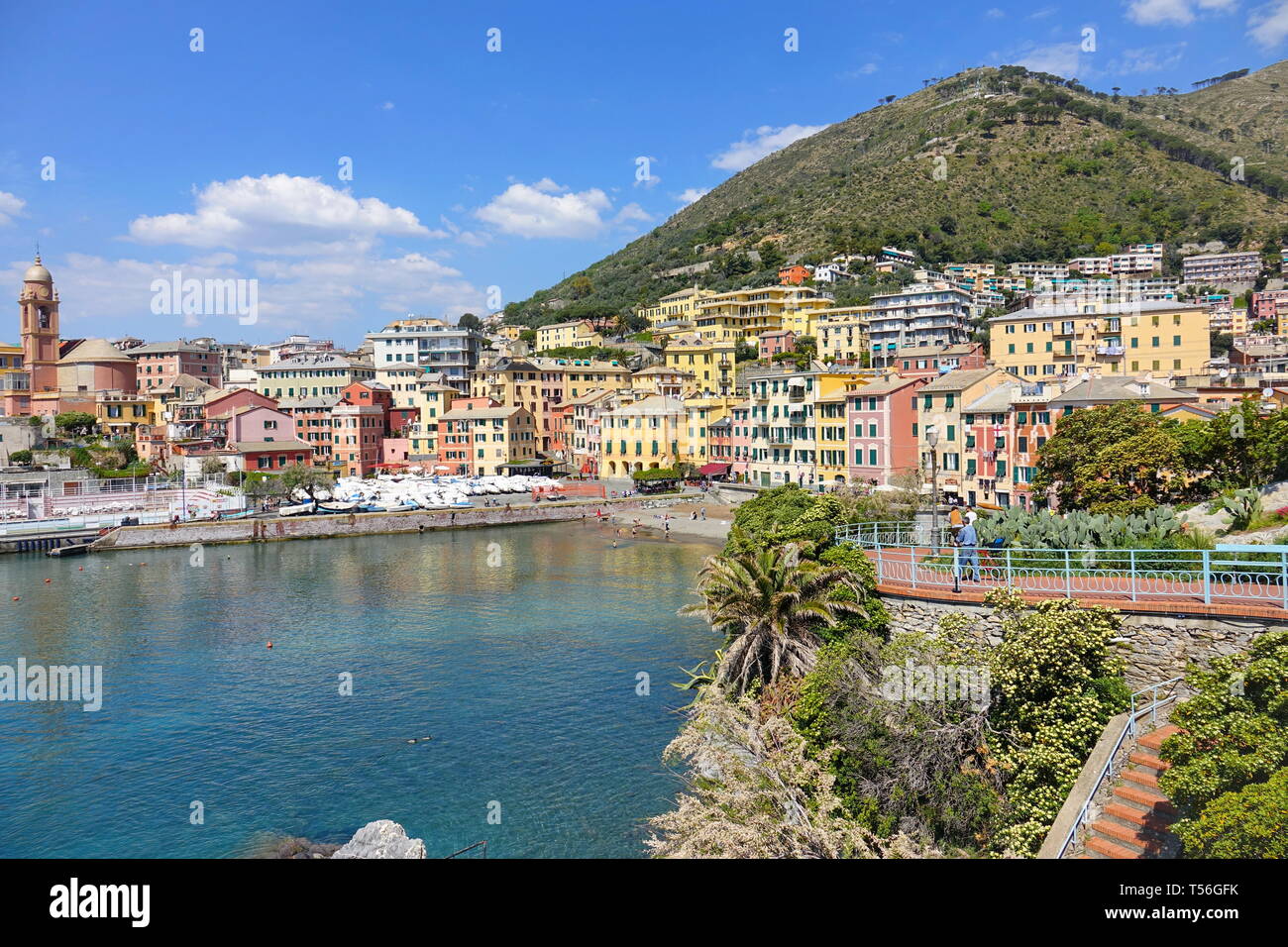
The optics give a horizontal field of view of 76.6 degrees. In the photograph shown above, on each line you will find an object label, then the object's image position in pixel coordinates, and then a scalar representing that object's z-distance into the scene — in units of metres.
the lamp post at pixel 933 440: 19.42
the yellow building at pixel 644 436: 87.12
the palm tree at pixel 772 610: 18.56
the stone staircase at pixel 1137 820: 9.39
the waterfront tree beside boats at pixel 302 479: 75.38
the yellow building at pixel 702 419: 84.56
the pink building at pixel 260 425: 86.19
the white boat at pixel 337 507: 70.75
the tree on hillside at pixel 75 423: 89.31
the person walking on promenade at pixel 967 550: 15.97
